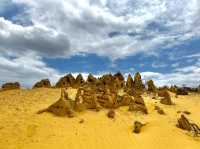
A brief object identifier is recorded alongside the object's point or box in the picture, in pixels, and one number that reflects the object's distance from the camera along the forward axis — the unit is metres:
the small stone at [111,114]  10.89
